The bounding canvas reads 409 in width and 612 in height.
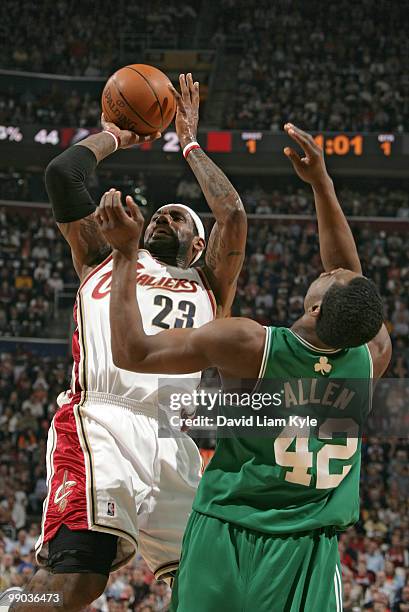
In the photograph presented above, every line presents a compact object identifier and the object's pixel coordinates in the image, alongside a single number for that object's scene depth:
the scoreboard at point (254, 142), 37.31
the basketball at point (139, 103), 9.02
